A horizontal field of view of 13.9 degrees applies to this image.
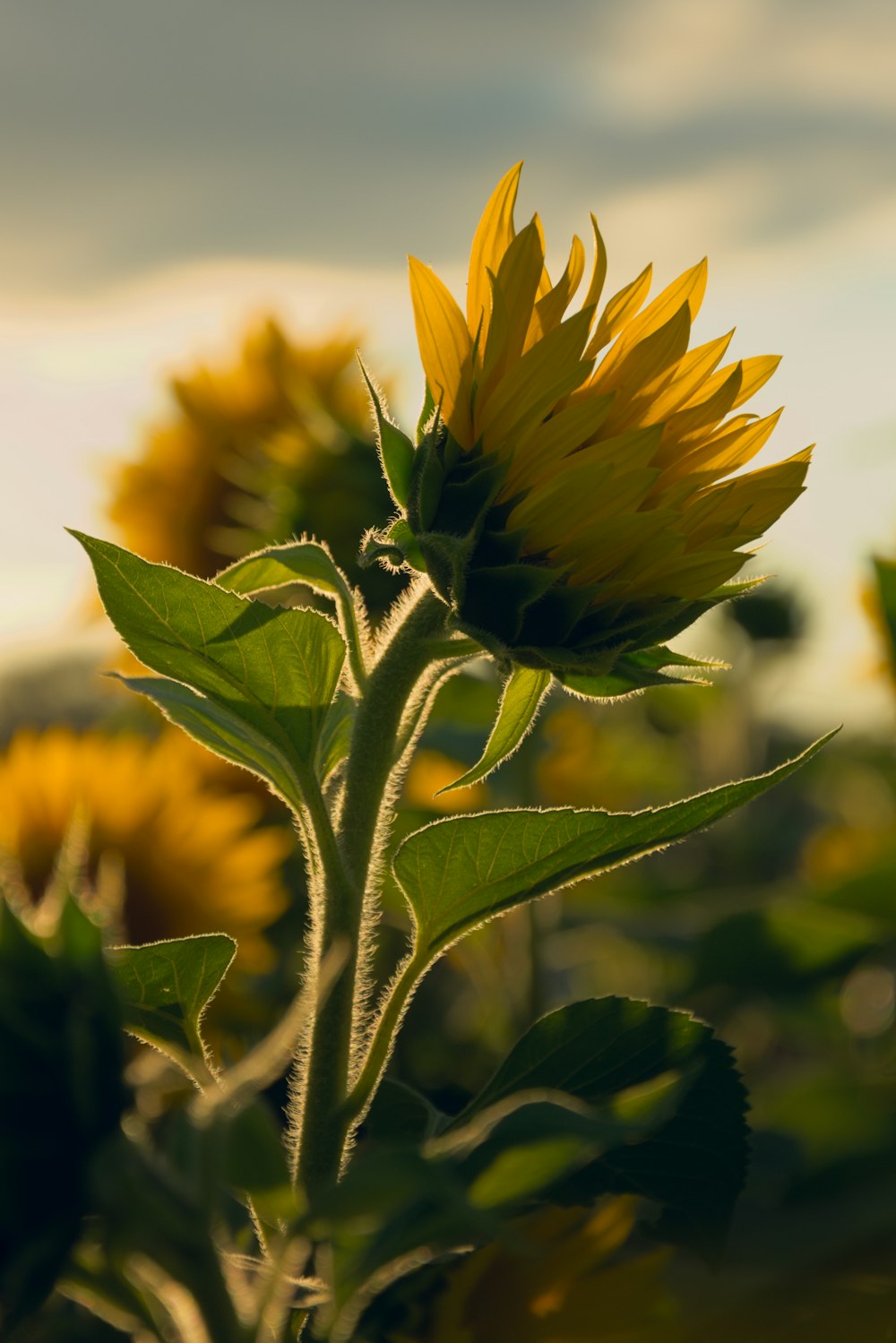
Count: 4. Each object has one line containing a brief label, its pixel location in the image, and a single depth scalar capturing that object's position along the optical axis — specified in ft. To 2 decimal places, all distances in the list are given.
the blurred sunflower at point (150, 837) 8.47
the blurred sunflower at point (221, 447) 11.02
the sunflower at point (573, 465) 4.26
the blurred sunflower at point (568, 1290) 4.67
